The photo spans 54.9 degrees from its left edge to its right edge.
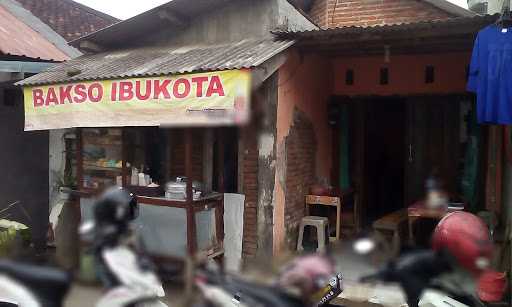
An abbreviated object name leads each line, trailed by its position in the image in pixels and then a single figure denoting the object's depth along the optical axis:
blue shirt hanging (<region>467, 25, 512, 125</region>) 4.42
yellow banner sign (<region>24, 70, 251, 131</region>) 5.13
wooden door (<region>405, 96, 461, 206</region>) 6.87
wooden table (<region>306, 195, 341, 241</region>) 6.84
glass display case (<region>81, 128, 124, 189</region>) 6.34
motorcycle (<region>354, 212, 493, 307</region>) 1.24
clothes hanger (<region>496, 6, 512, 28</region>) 4.48
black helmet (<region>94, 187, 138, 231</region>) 1.27
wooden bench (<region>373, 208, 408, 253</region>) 4.56
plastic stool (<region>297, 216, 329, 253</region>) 6.56
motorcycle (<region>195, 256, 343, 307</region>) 1.21
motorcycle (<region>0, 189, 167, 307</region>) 1.27
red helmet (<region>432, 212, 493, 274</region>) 1.23
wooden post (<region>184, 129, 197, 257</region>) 5.63
